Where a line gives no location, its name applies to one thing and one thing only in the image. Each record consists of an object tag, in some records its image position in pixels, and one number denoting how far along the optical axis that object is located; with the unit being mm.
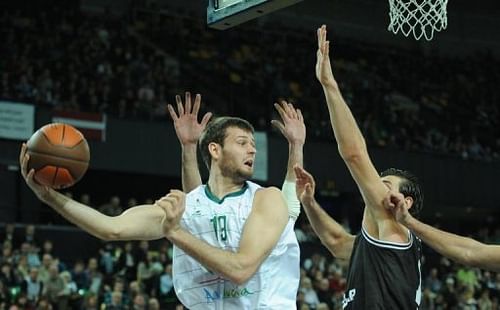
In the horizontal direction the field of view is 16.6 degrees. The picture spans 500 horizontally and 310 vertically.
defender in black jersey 9627
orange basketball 8095
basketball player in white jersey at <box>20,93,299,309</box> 7966
